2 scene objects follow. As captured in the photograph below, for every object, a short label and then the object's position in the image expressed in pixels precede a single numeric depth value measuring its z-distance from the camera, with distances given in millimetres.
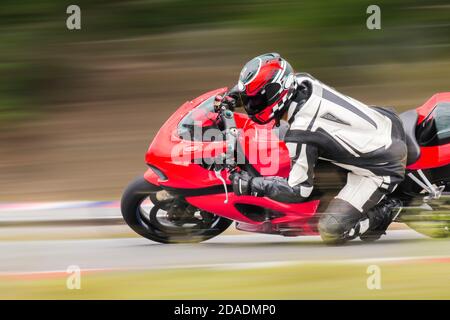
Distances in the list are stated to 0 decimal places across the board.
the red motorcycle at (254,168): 10828
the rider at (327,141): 10406
